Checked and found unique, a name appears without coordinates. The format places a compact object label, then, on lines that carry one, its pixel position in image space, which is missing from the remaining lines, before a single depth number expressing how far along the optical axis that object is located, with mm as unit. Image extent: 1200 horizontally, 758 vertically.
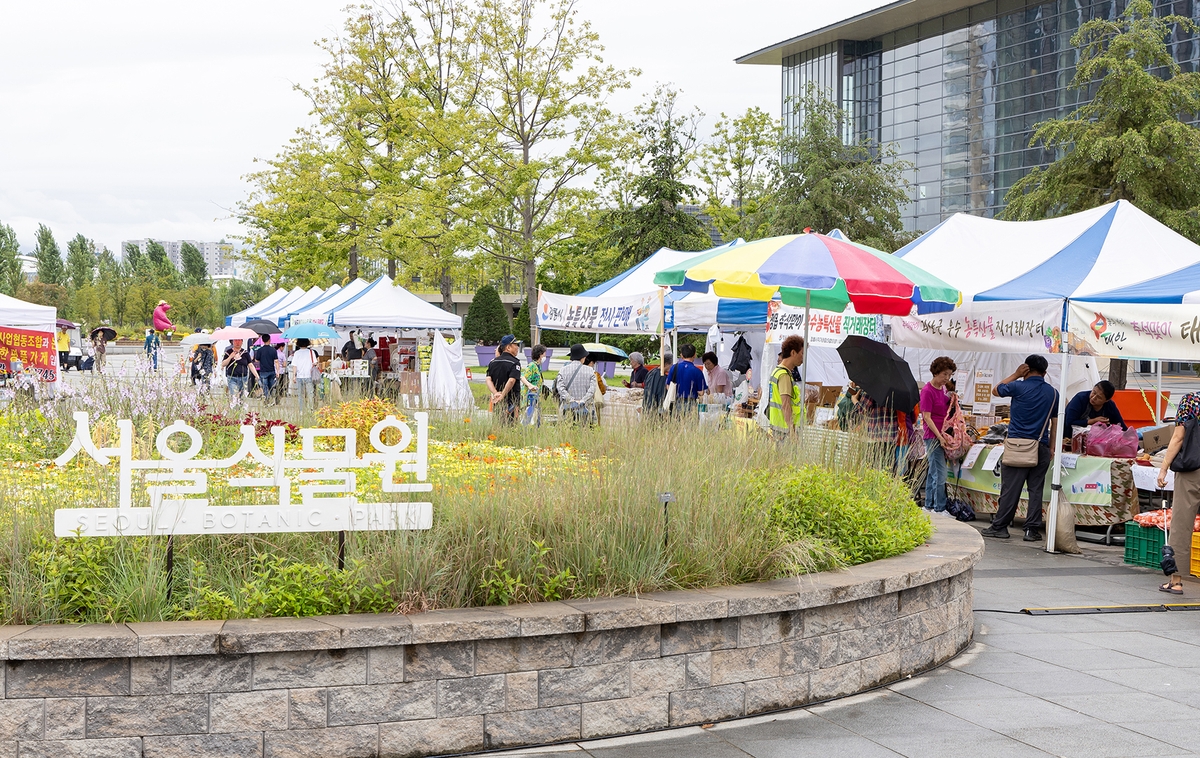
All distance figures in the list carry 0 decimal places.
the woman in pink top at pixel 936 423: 11484
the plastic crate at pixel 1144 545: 9289
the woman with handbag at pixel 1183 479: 8062
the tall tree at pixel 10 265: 73562
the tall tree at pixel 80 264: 80938
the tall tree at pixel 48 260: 80562
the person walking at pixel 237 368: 19114
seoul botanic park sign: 4688
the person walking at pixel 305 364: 20109
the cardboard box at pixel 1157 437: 9469
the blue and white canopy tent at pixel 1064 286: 9305
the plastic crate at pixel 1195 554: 8570
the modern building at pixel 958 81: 47969
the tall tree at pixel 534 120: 29438
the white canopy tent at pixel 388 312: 22156
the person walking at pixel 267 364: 21672
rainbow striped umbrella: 9031
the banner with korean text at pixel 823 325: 14758
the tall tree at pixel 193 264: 91375
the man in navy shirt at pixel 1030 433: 10469
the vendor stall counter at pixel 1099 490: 10516
